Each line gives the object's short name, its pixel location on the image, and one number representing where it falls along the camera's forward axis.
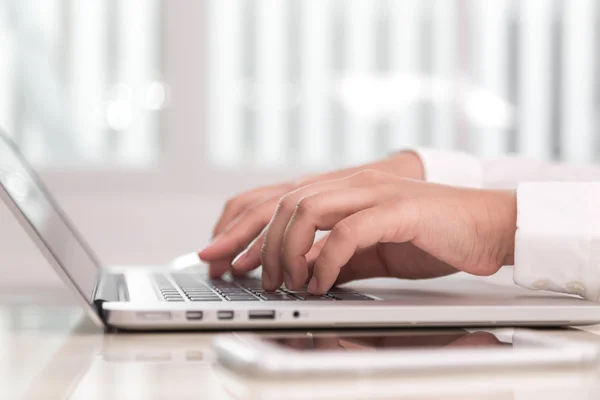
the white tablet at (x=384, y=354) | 0.41
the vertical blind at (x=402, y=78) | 3.00
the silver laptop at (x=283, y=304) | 0.62
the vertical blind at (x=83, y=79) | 2.90
